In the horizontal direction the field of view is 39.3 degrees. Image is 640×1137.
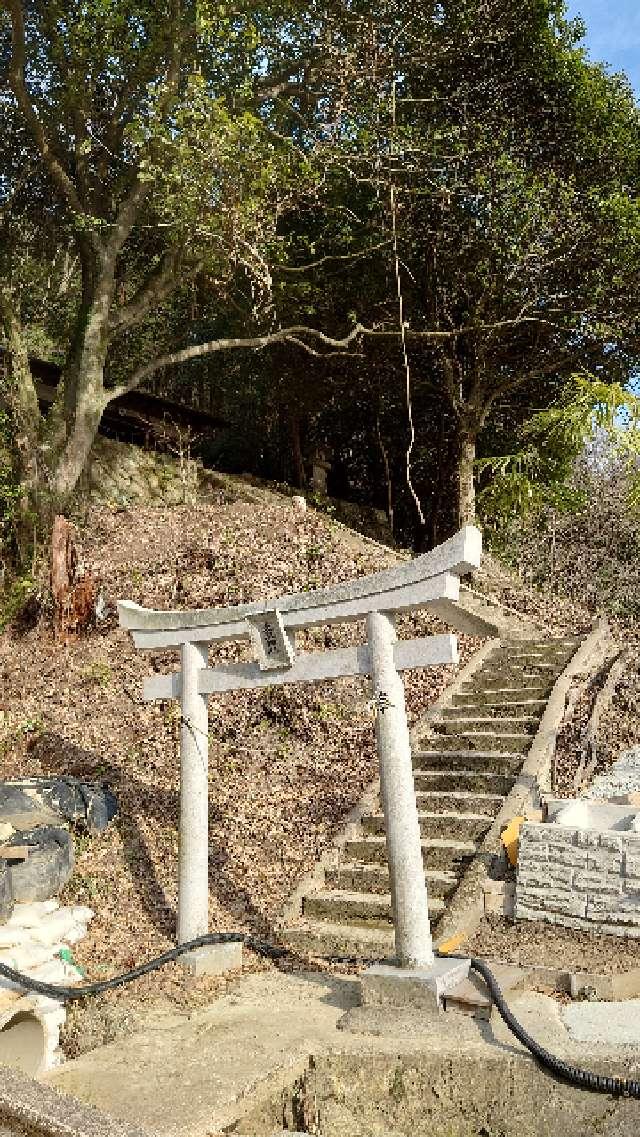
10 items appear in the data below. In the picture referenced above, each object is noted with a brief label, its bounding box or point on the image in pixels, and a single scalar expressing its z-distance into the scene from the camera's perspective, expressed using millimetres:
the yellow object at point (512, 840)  7596
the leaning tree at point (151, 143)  11938
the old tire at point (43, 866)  6816
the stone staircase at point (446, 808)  7508
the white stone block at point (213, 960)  6684
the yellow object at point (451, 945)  6812
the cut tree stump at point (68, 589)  11812
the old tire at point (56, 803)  7438
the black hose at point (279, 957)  4613
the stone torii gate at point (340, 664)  5988
